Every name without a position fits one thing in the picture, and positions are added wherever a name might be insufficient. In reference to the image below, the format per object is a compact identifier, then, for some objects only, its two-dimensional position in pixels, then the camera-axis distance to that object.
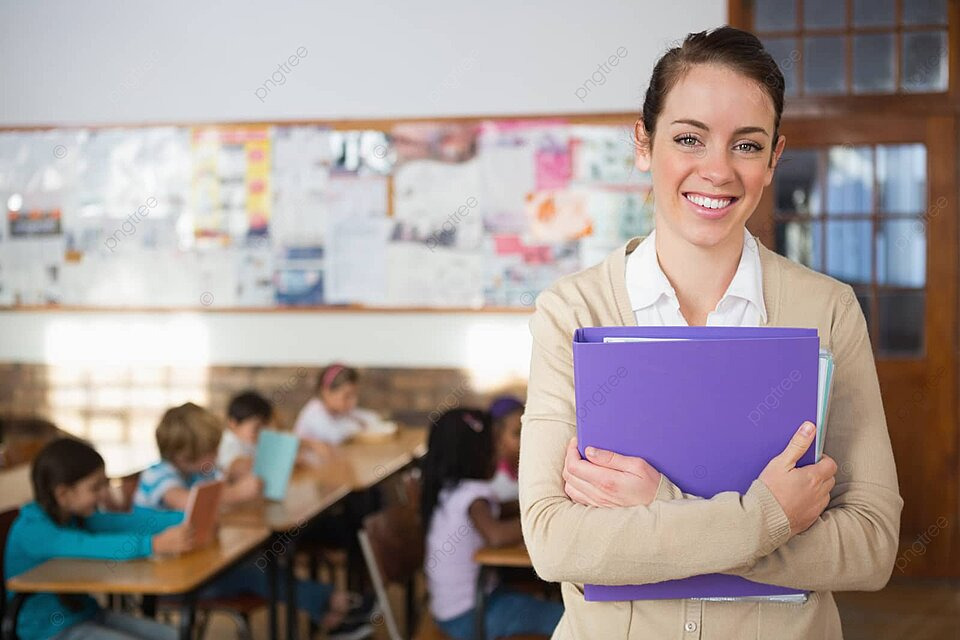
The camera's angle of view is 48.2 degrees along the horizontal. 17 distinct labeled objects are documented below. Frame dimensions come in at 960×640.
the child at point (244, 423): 4.37
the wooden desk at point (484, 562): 3.01
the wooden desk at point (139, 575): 2.67
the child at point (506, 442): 3.75
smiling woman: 1.09
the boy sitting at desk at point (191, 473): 3.51
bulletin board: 5.30
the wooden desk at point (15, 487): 3.65
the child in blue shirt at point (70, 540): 2.85
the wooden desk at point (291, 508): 3.35
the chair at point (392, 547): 3.18
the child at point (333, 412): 4.92
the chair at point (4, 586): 2.80
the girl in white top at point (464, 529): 3.06
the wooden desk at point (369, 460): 4.10
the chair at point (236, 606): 3.41
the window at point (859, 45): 5.01
